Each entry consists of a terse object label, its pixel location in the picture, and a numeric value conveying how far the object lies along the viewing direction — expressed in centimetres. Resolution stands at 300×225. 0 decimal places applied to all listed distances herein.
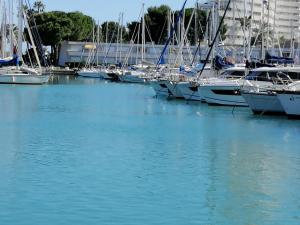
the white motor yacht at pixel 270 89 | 4128
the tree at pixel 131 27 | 14423
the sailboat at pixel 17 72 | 7569
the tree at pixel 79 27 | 14088
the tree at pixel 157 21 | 13875
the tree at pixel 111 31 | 14352
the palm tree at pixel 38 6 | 16644
